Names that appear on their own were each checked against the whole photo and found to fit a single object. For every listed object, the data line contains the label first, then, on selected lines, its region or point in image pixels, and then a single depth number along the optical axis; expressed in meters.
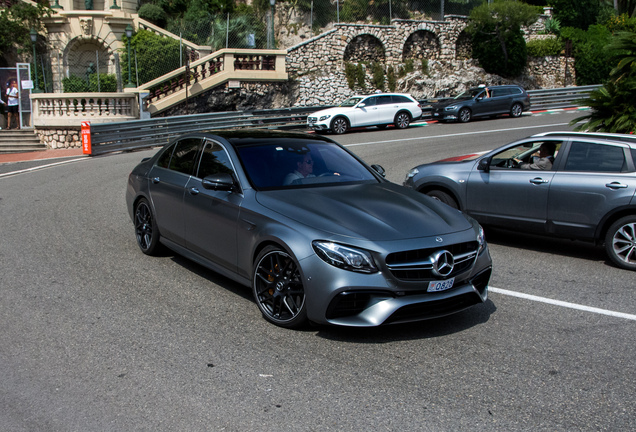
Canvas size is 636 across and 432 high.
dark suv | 28.80
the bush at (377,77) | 37.64
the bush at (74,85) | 33.47
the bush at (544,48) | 40.47
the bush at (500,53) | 38.75
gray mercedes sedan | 4.99
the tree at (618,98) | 11.90
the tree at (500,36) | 37.00
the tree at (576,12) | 42.91
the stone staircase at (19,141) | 24.94
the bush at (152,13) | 38.00
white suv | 25.92
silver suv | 7.64
